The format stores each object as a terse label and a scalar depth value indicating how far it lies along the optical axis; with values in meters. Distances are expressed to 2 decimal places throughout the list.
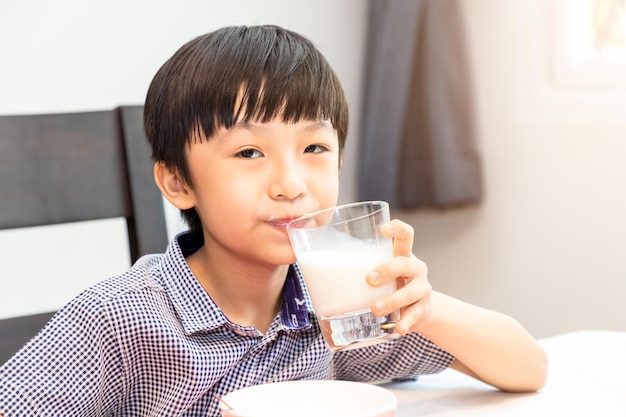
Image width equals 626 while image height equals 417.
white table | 0.96
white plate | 0.71
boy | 0.92
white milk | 0.83
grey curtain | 2.31
